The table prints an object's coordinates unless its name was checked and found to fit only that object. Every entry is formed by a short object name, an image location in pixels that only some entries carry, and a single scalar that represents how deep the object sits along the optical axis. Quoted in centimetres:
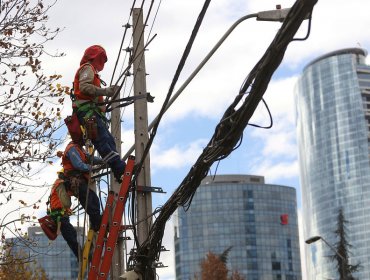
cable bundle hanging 747
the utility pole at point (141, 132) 1272
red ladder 1070
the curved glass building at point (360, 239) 19012
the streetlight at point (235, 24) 992
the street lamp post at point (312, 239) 3545
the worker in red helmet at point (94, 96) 1083
